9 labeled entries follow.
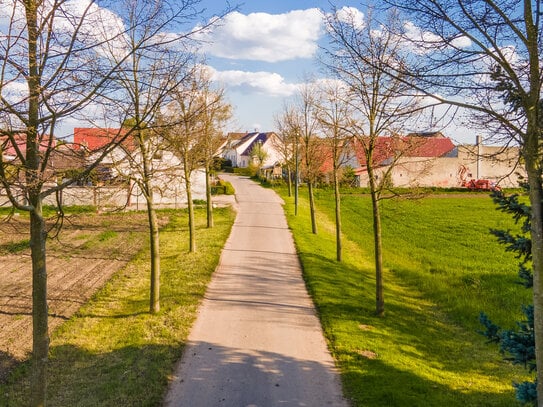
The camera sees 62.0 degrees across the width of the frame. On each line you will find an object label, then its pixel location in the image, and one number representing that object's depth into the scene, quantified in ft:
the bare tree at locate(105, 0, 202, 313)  34.53
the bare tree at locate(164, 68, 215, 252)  49.90
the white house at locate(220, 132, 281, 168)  211.92
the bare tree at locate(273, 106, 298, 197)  82.01
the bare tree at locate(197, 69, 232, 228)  59.93
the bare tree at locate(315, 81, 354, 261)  43.32
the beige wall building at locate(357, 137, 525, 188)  151.33
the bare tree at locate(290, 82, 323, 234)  67.56
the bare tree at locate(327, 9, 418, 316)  34.78
